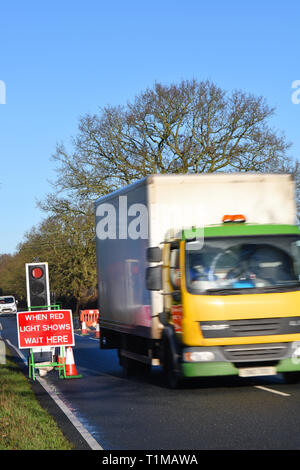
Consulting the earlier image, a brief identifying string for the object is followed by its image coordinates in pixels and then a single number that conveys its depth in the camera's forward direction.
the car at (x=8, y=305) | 74.19
